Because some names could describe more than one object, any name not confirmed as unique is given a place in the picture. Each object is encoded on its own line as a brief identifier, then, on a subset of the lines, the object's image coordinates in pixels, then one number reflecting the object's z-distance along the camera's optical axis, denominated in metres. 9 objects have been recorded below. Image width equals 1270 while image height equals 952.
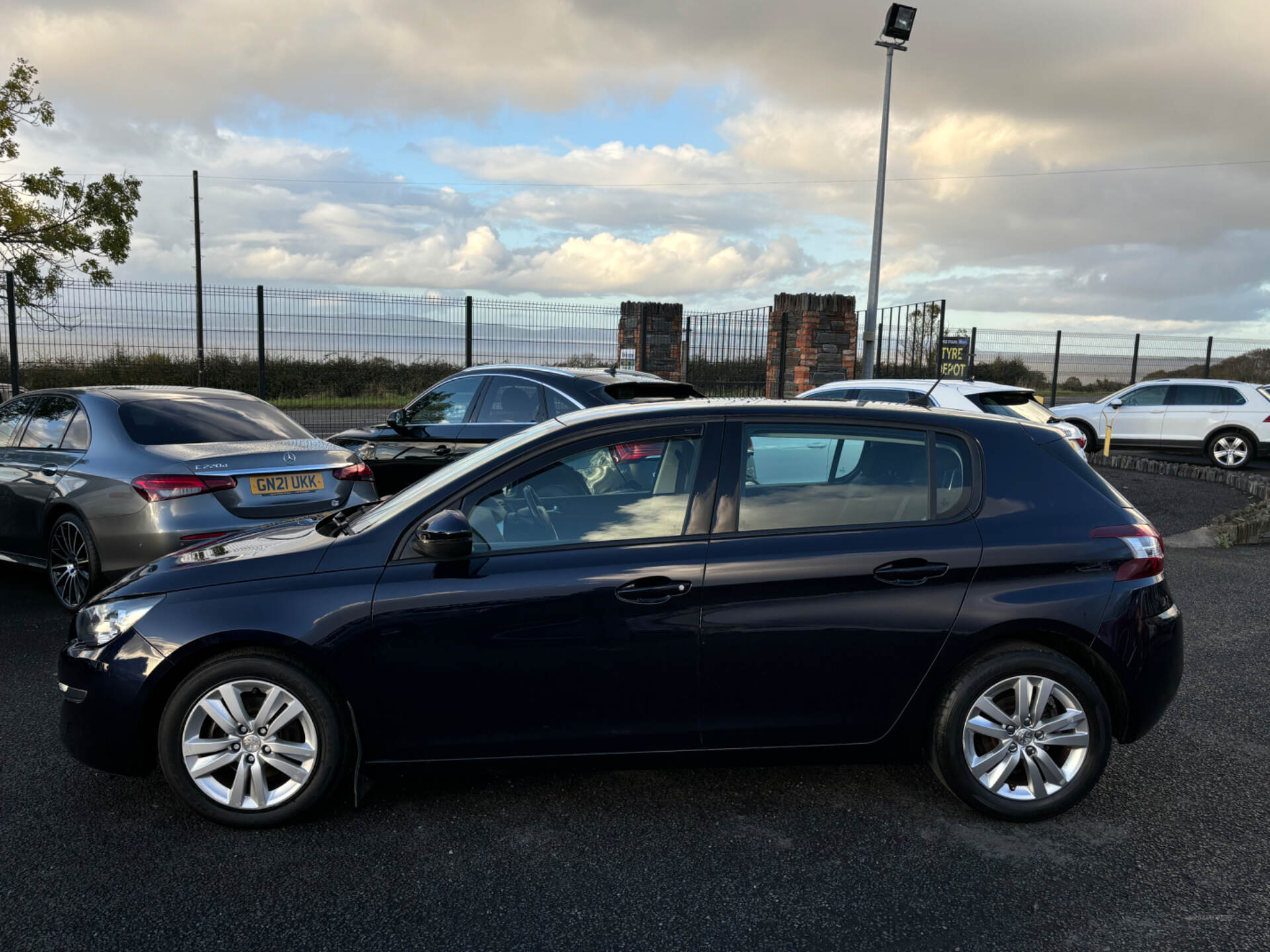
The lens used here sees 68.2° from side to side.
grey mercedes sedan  5.73
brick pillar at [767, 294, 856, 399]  17.09
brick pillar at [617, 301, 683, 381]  17.92
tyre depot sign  17.31
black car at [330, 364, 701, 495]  7.92
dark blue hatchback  3.32
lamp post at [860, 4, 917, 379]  15.65
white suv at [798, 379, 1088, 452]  9.27
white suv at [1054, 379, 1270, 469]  15.91
